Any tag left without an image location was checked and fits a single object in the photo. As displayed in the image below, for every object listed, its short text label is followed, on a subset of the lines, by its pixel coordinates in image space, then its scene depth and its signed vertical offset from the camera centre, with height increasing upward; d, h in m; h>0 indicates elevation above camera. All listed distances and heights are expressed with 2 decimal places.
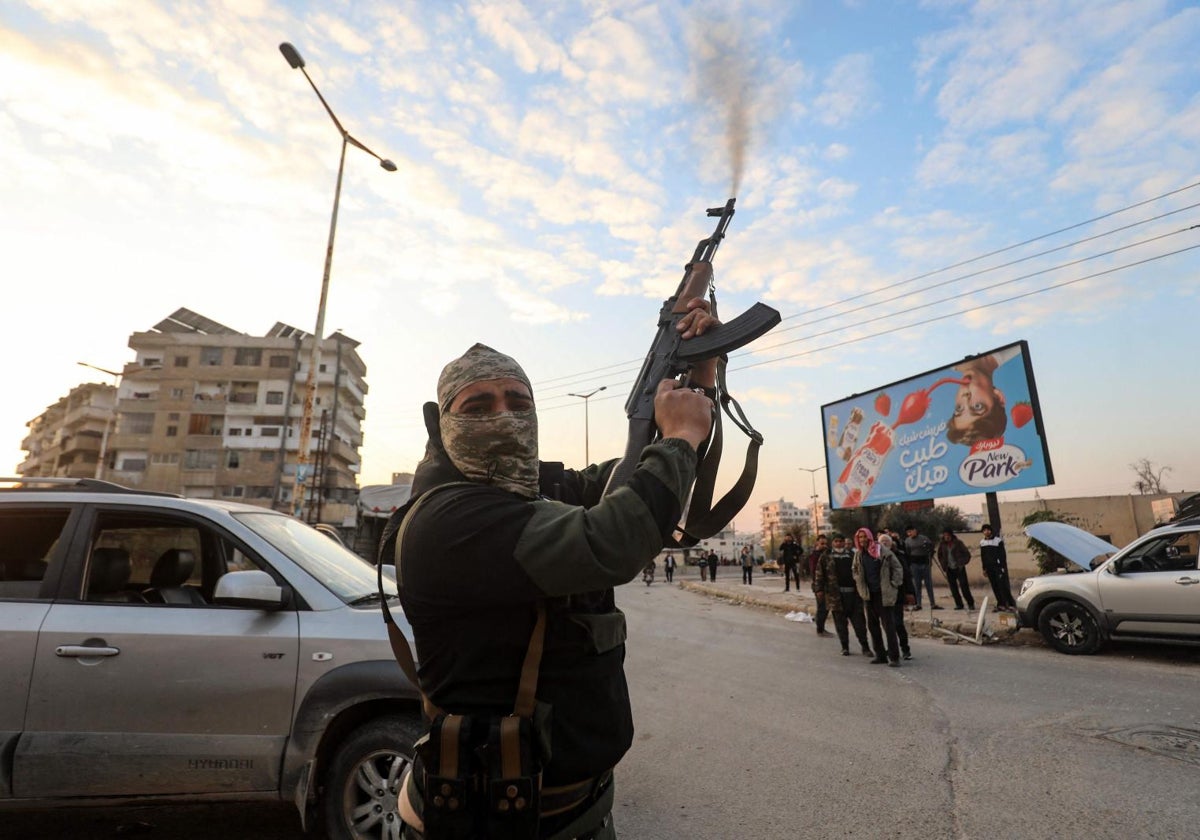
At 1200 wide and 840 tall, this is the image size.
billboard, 15.76 +3.61
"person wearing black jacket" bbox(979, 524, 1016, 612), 12.81 +0.05
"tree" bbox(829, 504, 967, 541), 30.23 +2.45
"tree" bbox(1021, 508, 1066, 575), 16.25 +0.22
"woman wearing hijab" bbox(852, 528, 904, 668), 8.44 -0.21
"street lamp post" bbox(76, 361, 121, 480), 30.03 +9.04
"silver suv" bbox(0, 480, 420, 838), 3.02 -0.59
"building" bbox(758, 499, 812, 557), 104.44 +6.30
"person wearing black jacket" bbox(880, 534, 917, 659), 8.69 -0.66
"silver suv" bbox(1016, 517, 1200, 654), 8.10 -0.36
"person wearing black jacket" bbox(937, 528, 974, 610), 13.74 +0.15
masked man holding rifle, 1.32 -0.08
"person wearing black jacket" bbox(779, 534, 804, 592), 22.82 +0.57
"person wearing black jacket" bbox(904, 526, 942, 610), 14.12 +0.30
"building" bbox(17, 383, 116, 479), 63.59 +14.41
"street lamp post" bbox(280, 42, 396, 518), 12.73 +5.58
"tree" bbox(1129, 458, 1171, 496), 51.78 +6.51
